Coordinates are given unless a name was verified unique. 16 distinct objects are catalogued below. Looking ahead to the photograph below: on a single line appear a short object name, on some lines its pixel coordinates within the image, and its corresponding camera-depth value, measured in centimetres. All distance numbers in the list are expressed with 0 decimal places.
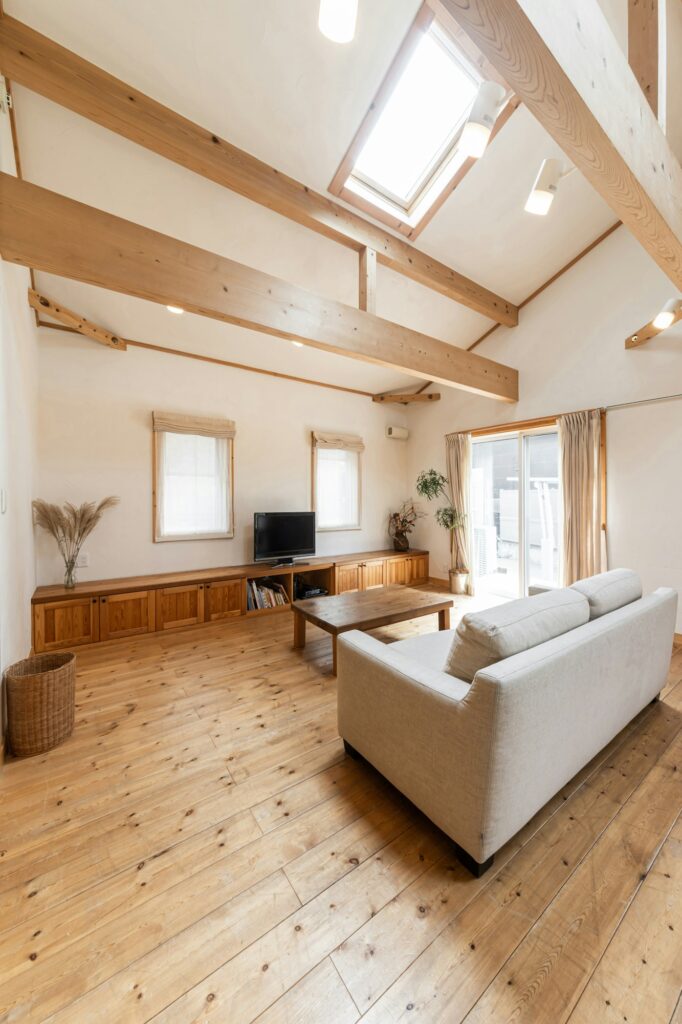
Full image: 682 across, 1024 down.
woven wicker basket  187
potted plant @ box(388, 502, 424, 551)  565
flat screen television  420
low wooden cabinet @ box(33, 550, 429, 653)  312
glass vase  326
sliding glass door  425
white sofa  121
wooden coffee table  275
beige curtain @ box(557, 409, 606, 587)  370
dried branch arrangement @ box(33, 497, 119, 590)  316
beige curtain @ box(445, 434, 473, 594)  503
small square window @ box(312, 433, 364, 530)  503
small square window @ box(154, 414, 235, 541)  390
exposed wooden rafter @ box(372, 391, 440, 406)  533
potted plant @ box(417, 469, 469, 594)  502
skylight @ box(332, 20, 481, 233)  239
